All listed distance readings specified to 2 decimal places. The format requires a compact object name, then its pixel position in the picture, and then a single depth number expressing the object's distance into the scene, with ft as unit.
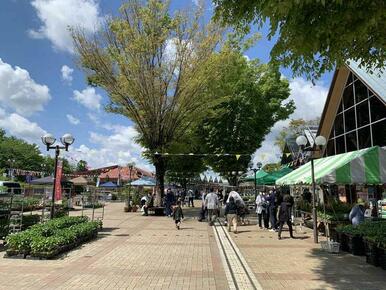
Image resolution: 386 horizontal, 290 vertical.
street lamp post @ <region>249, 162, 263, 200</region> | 93.69
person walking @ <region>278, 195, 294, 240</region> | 48.67
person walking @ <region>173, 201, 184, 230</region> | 59.27
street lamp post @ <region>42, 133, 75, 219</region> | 48.83
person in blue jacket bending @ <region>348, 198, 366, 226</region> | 43.50
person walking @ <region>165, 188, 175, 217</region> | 85.35
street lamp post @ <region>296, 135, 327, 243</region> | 45.44
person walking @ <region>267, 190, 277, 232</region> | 58.03
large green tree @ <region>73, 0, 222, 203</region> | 81.97
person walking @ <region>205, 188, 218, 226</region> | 66.08
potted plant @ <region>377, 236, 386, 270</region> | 30.27
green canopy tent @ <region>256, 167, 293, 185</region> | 90.05
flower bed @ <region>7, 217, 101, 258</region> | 33.35
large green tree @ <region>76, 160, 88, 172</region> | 456.69
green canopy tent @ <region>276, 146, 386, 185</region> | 45.68
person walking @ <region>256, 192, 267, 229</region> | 62.34
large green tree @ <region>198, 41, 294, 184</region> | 106.69
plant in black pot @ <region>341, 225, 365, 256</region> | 36.99
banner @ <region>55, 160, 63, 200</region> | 50.94
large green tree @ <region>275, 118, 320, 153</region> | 166.26
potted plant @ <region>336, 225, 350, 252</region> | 39.68
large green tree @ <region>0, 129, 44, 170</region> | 293.02
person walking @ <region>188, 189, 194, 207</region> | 129.83
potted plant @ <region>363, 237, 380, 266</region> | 31.54
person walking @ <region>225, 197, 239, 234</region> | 56.24
